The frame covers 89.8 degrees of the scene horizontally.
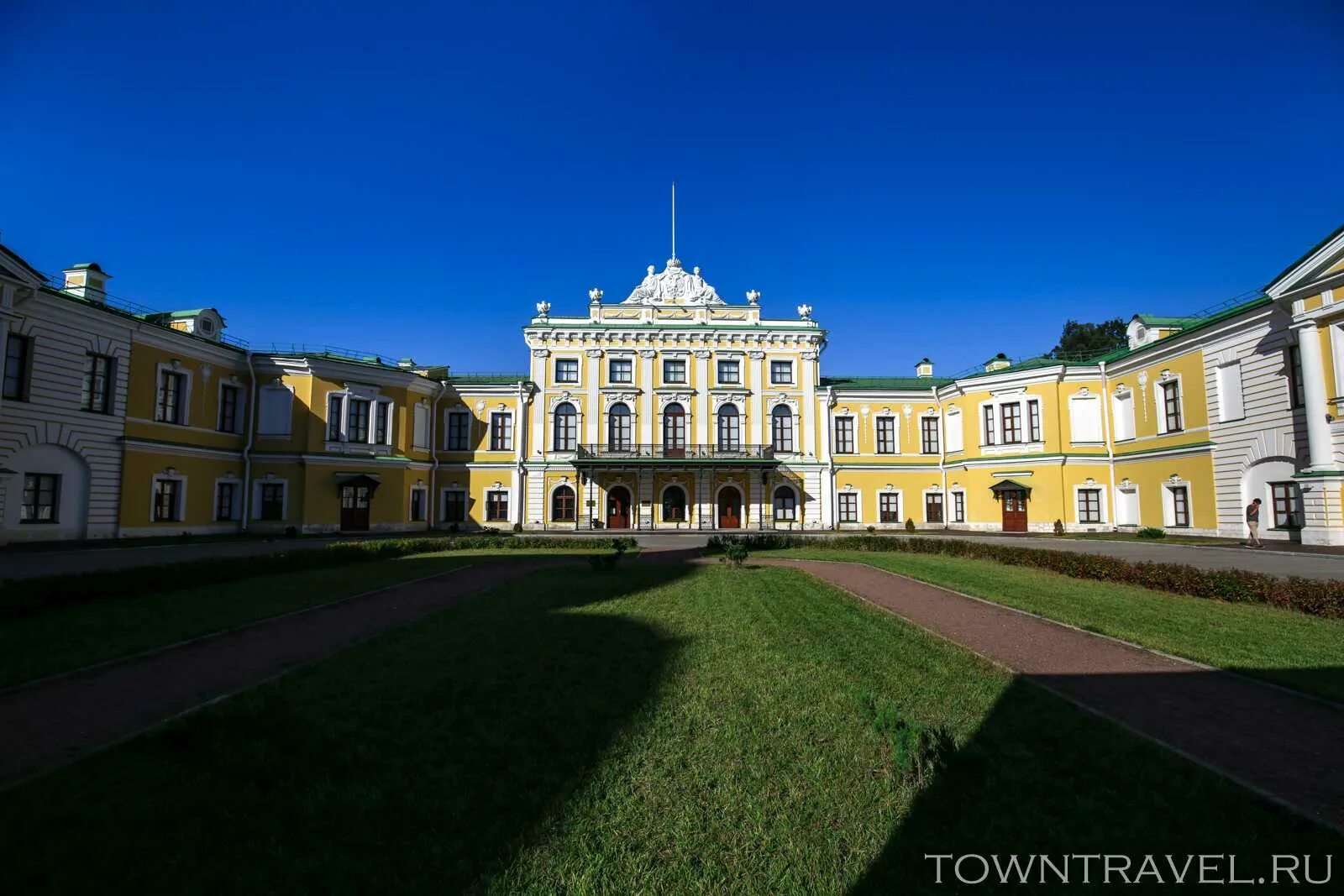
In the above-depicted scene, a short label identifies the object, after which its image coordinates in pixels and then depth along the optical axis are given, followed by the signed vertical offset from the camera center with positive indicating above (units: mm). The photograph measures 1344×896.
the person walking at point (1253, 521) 22531 -414
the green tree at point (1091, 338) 61688 +16245
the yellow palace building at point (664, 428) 23328 +4021
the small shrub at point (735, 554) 17141 -1098
